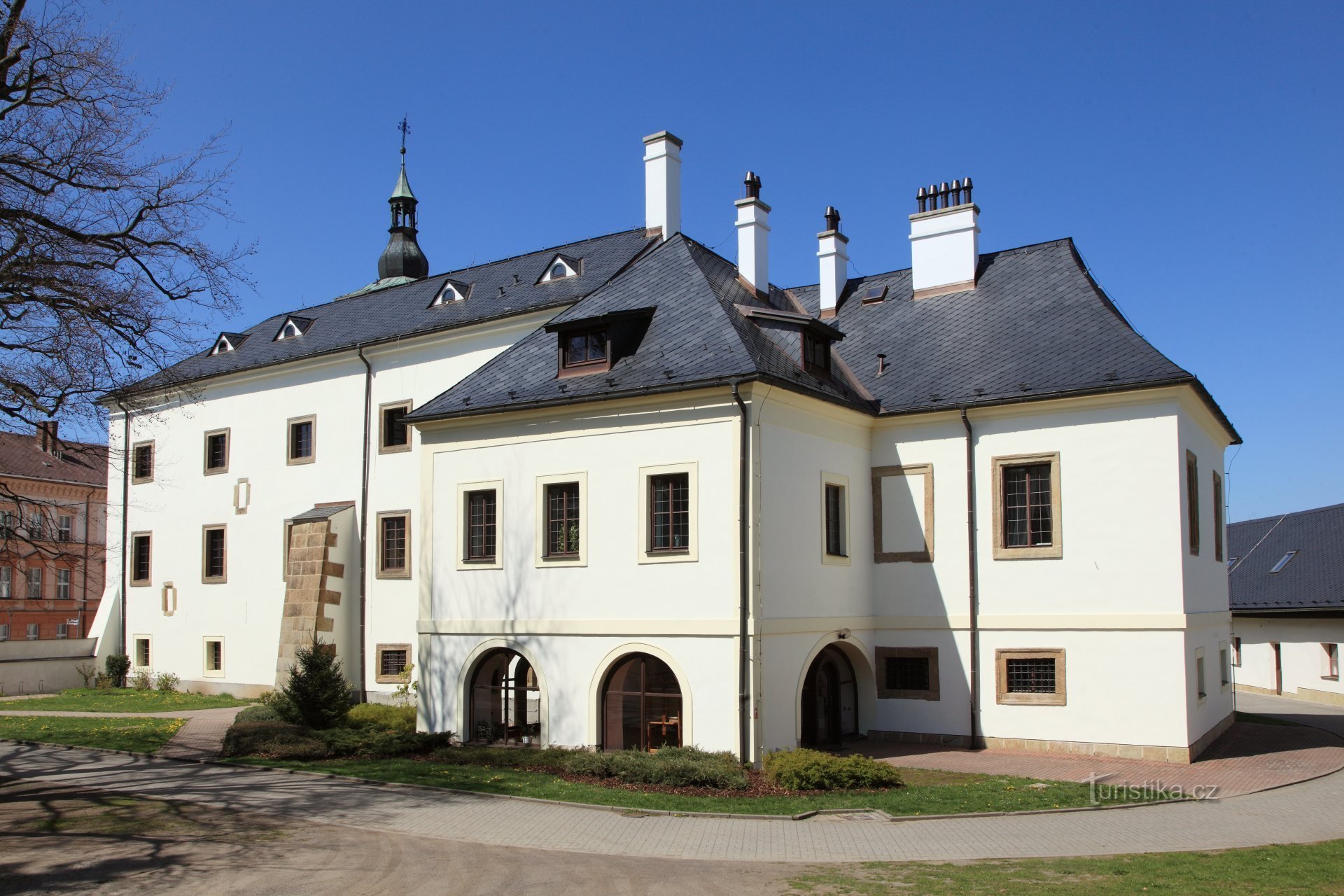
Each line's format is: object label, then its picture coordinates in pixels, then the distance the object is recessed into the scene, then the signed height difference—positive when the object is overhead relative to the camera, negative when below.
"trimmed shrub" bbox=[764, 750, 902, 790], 16.20 -3.22
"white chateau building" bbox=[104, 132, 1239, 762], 18.95 +0.64
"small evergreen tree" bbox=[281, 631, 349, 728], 20.64 -2.54
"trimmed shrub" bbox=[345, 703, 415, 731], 23.00 -3.45
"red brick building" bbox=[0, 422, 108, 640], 49.75 -0.55
